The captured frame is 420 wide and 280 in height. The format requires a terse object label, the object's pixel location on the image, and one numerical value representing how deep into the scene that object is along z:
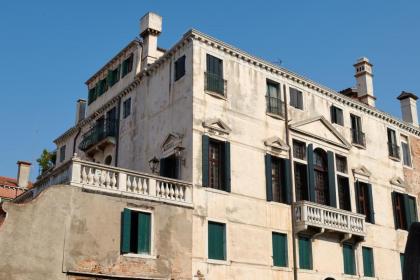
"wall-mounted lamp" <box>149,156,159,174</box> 23.16
